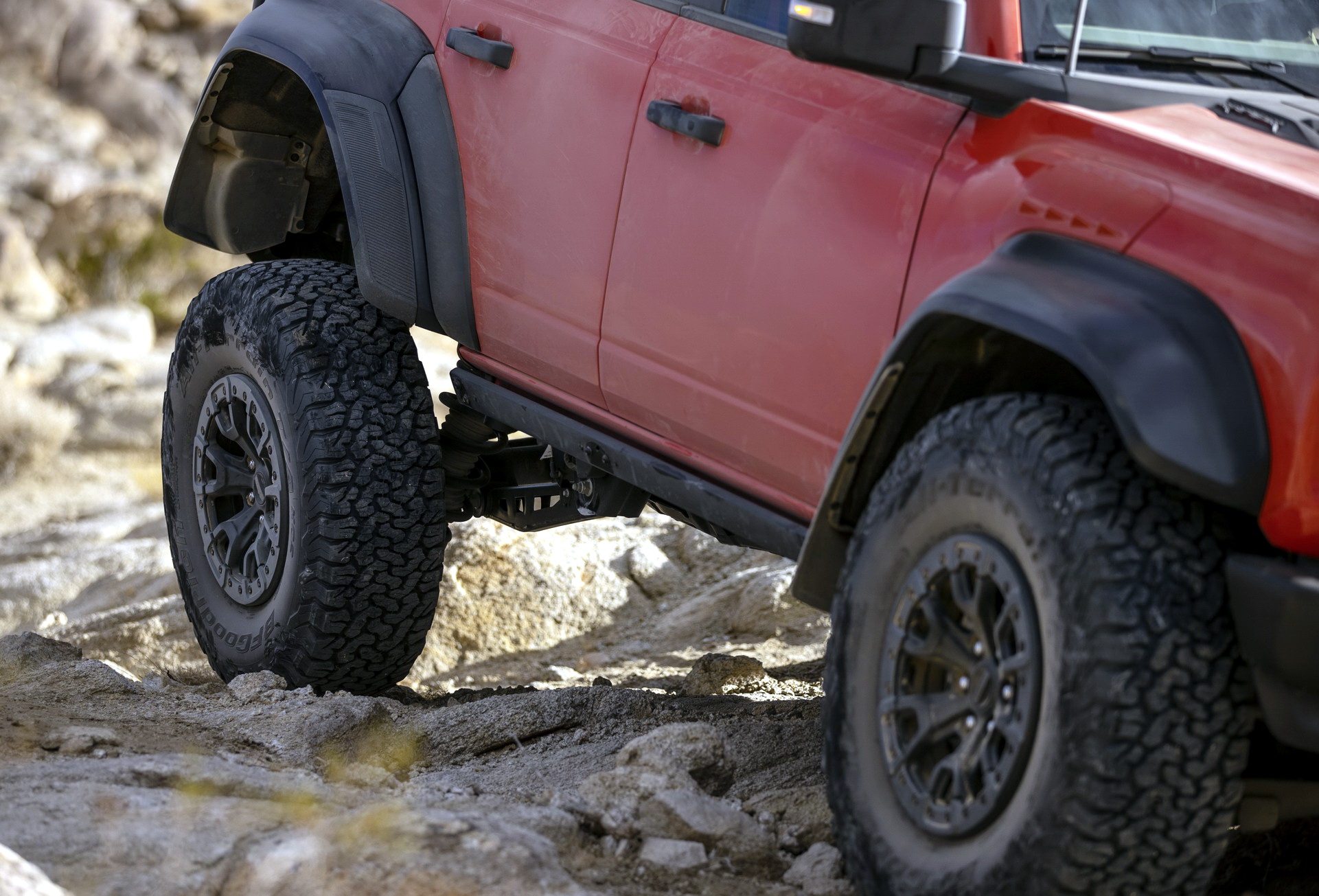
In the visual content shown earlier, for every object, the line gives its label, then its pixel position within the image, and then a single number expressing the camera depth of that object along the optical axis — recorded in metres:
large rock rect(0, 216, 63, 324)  14.39
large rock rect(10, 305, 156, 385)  13.01
